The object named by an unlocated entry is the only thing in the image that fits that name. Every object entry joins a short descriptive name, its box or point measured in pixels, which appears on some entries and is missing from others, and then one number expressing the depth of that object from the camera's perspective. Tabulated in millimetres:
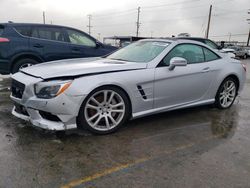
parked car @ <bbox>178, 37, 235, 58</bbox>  10297
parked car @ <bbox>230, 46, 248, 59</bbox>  30766
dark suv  5980
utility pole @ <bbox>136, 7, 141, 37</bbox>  64456
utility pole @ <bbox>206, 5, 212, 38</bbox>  42122
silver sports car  3156
